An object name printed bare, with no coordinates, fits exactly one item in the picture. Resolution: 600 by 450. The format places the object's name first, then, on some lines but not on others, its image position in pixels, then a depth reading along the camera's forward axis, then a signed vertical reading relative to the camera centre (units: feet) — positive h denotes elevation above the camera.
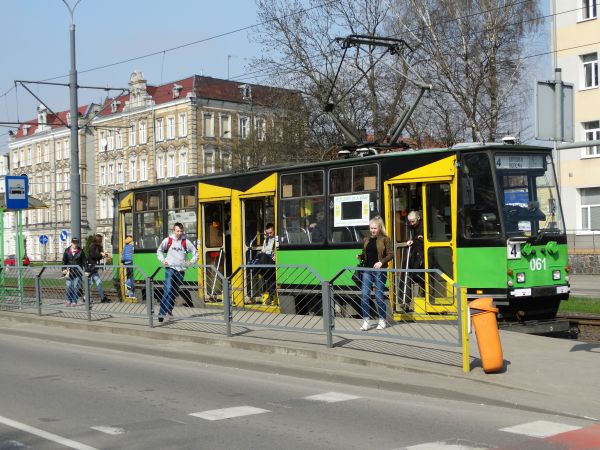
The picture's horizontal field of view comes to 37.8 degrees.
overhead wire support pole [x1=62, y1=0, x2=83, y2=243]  85.56 +9.48
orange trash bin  31.96 -3.52
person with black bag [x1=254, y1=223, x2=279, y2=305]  56.08 -0.22
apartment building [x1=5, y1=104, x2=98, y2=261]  283.59 +25.58
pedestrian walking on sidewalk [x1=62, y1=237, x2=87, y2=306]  57.98 -2.20
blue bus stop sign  70.69 +4.71
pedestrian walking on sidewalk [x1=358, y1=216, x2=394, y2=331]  38.37 -1.03
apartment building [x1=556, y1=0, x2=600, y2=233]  128.06 +19.29
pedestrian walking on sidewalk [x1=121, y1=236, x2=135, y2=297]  73.75 -0.35
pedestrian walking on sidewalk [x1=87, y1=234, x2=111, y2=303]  78.48 -0.31
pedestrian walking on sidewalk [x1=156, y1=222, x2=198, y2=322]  50.16 -0.88
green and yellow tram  45.06 +1.48
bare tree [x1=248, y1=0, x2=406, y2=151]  115.65 +22.89
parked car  194.41 -2.34
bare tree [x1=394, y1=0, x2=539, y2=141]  109.19 +23.38
